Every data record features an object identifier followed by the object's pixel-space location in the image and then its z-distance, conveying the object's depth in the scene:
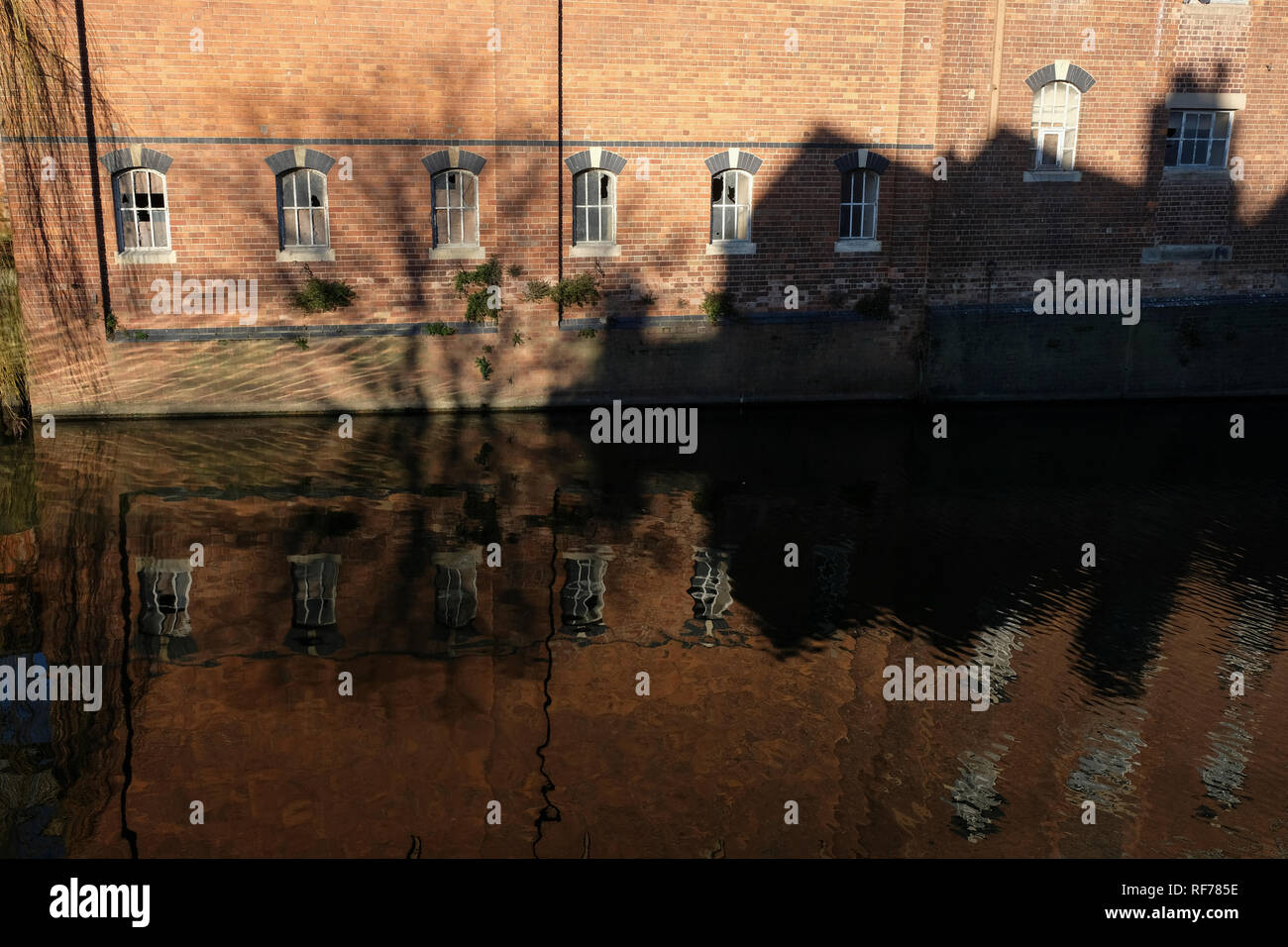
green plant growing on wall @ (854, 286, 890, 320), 18.30
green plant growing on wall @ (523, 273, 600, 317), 17.22
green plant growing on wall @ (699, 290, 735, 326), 17.83
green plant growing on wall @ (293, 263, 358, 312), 16.45
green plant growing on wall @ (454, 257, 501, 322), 17.06
